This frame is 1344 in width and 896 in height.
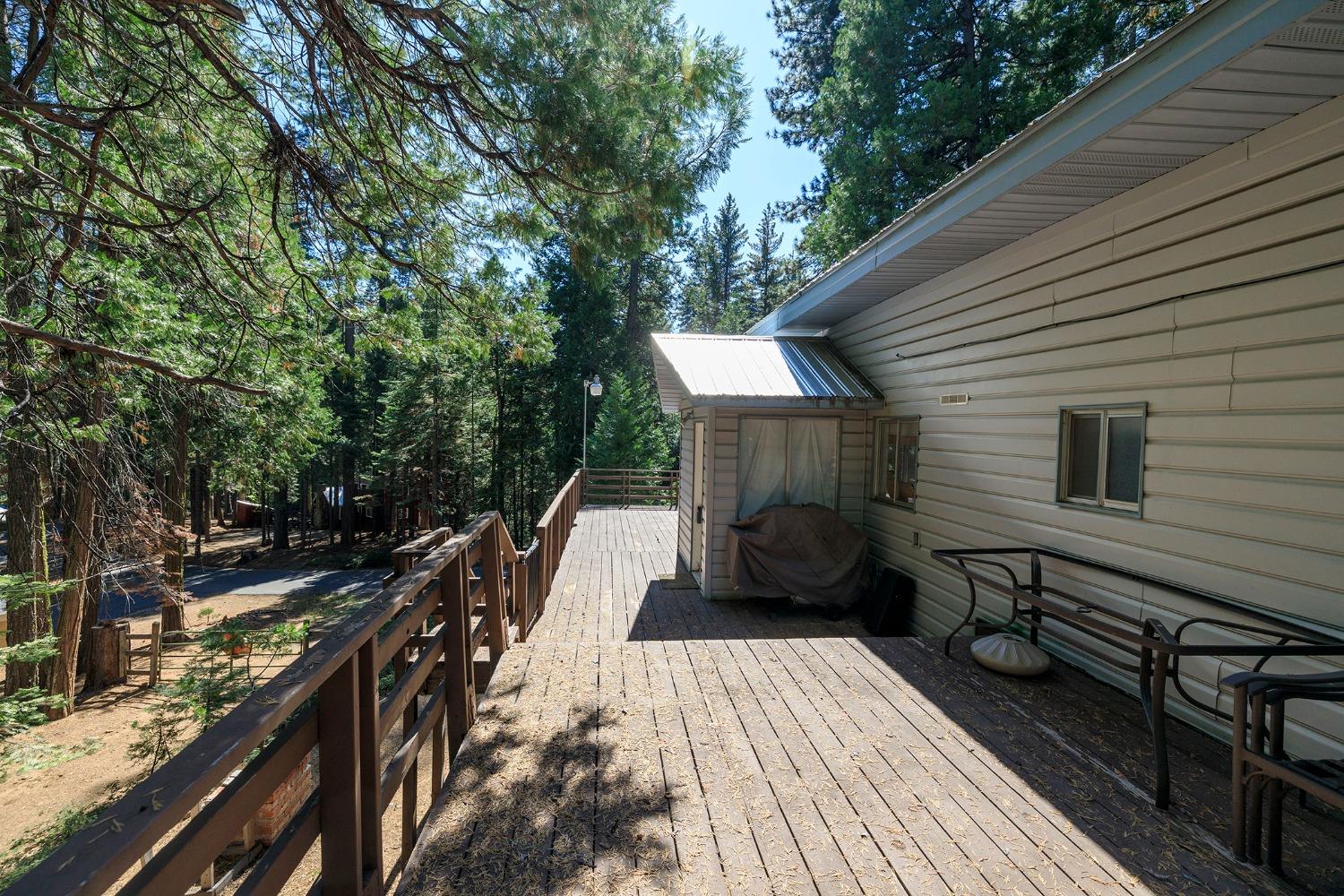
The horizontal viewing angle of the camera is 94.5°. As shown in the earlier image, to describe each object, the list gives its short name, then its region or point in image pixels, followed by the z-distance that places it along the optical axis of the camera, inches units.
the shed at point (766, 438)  255.0
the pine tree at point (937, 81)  443.2
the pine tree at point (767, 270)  1346.0
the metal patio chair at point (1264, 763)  80.1
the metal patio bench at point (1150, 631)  93.7
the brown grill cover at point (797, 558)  249.6
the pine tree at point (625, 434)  905.5
